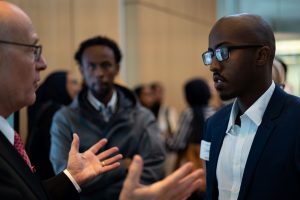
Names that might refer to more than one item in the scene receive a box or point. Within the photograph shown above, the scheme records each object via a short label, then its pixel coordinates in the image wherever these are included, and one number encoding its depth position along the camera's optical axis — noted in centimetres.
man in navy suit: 161
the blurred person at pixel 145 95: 666
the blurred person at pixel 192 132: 395
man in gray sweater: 258
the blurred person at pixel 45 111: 312
